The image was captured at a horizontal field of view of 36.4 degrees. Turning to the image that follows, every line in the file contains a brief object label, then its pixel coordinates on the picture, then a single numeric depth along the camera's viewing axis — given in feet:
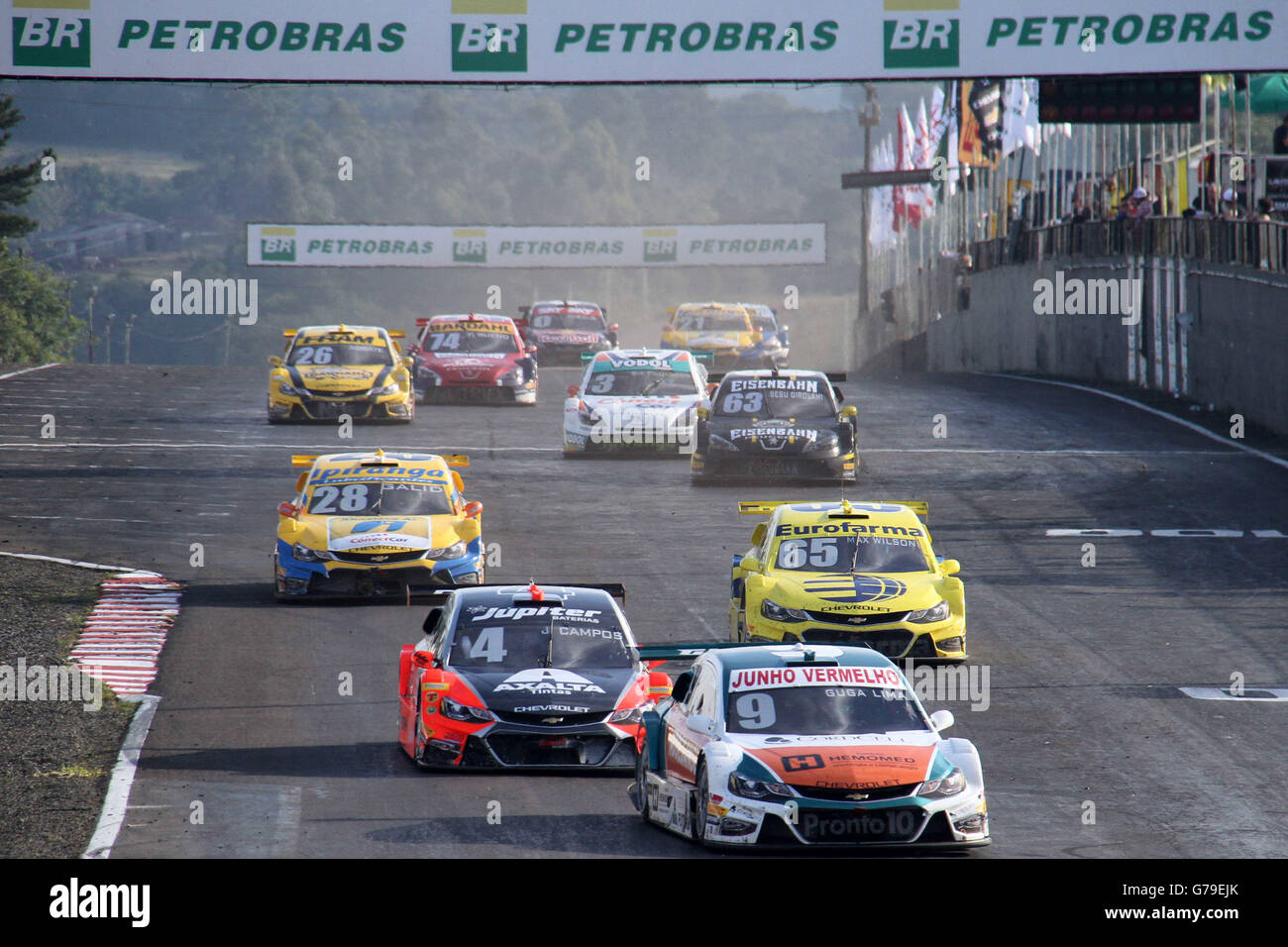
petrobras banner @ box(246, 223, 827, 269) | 264.72
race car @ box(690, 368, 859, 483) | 99.35
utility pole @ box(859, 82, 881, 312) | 239.13
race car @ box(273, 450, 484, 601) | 71.41
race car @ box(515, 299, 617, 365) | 167.73
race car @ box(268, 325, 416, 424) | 119.65
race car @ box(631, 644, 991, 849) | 38.42
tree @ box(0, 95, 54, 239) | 254.06
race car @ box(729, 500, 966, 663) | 59.41
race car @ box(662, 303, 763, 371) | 163.84
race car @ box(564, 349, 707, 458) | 109.60
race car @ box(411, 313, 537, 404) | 134.21
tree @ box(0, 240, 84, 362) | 309.42
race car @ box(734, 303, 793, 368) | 164.45
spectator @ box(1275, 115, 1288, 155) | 130.21
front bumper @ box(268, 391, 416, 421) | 120.16
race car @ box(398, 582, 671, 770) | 47.34
